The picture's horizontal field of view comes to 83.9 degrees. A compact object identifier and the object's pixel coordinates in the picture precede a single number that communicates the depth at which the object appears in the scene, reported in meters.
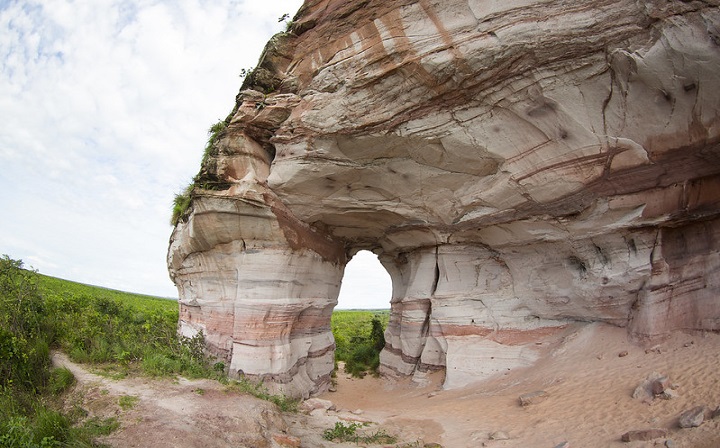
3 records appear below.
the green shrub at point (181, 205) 12.10
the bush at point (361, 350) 15.49
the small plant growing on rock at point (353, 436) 6.97
